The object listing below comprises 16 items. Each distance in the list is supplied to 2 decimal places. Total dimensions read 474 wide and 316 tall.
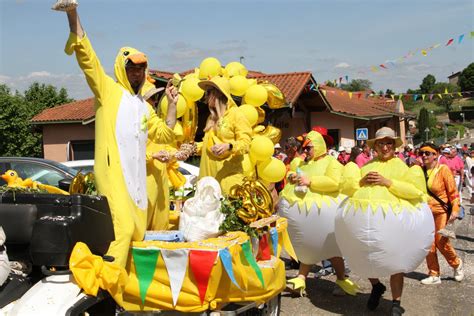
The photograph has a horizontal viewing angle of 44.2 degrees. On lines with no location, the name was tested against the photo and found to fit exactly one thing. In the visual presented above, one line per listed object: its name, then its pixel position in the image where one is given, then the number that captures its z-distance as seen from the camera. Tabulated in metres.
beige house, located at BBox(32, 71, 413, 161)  22.27
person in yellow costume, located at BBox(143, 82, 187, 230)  4.51
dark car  8.04
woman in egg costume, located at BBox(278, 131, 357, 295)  6.40
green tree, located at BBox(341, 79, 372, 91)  68.89
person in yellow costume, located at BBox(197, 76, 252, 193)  5.31
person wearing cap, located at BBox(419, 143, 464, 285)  7.55
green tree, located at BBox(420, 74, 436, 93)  76.62
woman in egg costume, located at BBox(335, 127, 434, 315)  5.49
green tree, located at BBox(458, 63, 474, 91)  66.88
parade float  3.25
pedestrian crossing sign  21.94
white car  5.83
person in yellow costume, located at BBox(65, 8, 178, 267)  3.72
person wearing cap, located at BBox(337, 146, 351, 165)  15.07
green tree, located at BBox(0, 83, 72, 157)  29.08
